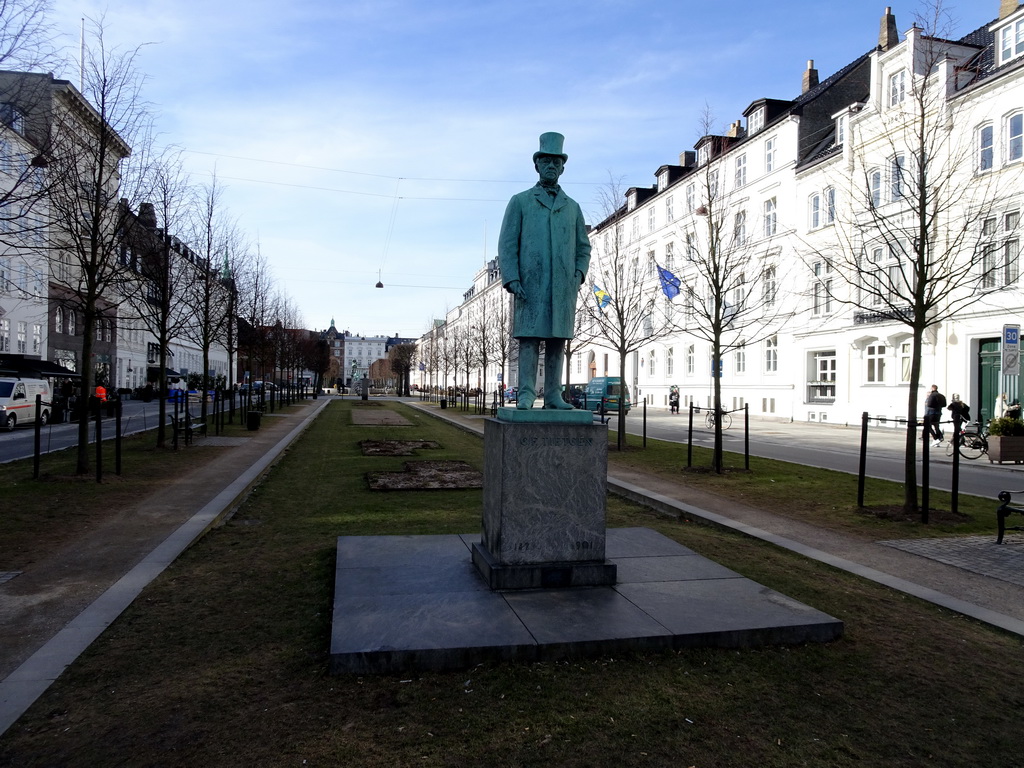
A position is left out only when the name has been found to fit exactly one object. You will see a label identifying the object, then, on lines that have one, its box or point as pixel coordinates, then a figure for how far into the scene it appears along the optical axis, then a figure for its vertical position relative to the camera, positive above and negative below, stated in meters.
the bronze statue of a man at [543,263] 6.13 +1.13
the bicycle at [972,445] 19.31 -1.35
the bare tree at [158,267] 16.44 +2.97
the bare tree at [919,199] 10.09 +5.80
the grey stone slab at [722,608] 4.87 -1.61
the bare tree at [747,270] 36.56 +7.19
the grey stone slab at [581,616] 4.64 -1.61
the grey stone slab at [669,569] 6.07 -1.61
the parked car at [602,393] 39.66 -0.11
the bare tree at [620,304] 19.73 +2.68
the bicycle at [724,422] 29.98 -1.29
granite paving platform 4.39 -1.61
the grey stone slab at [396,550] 6.46 -1.59
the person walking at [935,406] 23.12 -0.30
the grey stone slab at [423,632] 4.25 -1.61
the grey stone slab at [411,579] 5.55 -1.59
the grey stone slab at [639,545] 7.00 -1.61
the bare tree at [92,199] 12.22 +3.37
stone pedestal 5.63 -0.94
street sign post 17.44 +1.03
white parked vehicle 25.05 -0.74
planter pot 17.61 -1.29
